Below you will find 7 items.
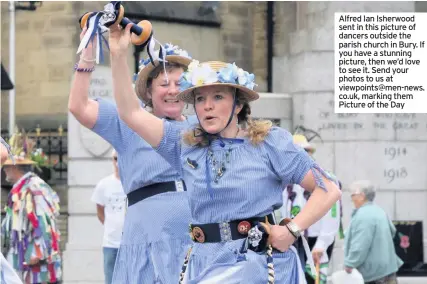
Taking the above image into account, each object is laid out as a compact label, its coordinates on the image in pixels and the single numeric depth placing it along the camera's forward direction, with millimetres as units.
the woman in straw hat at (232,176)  5297
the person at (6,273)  6945
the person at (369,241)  11711
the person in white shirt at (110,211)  11797
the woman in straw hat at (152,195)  6410
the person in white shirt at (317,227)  10414
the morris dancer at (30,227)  11906
